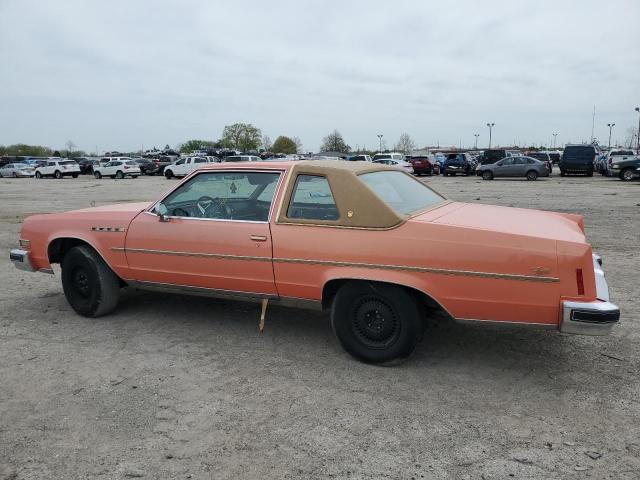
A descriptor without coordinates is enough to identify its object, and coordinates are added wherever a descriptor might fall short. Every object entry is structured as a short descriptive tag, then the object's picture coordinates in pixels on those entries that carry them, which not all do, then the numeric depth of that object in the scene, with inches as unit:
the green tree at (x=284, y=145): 5374.0
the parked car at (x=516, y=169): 1175.0
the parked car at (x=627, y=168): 1022.4
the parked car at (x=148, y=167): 1688.9
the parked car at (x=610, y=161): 1103.6
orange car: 131.0
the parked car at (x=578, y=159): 1211.9
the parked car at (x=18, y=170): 1678.2
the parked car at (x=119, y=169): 1508.4
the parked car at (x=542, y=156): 1664.6
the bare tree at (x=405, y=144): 5969.5
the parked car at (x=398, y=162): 1388.3
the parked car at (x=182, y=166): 1444.4
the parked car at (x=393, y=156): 1530.1
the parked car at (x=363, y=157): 1467.8
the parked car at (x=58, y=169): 1583.4
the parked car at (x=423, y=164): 1510.8
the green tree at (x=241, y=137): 5167.3
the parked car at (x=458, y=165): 1437.0
